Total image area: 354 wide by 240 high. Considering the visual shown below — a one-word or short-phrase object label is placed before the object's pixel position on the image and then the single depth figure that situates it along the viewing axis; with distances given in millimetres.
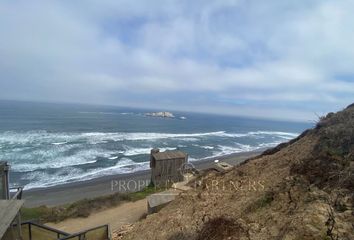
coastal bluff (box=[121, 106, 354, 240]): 6809
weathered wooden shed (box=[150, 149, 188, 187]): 24280
